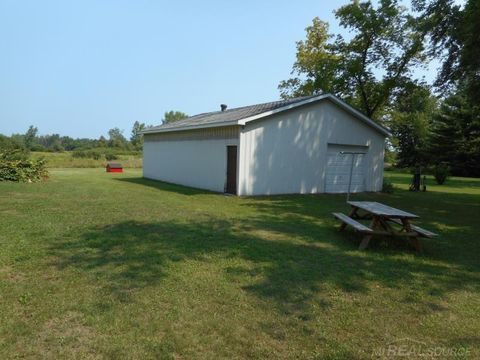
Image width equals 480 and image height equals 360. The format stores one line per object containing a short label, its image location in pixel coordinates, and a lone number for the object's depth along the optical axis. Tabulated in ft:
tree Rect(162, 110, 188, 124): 244.22
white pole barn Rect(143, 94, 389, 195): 44.29
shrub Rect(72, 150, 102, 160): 142.92
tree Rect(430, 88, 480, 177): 109.19
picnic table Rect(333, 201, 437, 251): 19.95
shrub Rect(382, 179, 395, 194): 55.06
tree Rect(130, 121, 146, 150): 251.44
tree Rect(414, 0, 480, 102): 35.09
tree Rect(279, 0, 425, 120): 68.49
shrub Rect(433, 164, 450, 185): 81.05
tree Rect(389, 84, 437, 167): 127.85
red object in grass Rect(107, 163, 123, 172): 86.99
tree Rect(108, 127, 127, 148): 261.13
